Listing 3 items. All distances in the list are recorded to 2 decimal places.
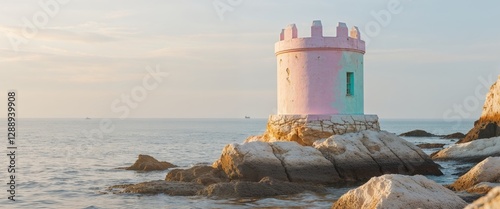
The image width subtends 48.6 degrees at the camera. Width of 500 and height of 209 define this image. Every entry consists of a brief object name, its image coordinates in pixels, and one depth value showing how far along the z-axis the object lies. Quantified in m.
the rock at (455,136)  60.09
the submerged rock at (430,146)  40.99
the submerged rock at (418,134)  69.19
